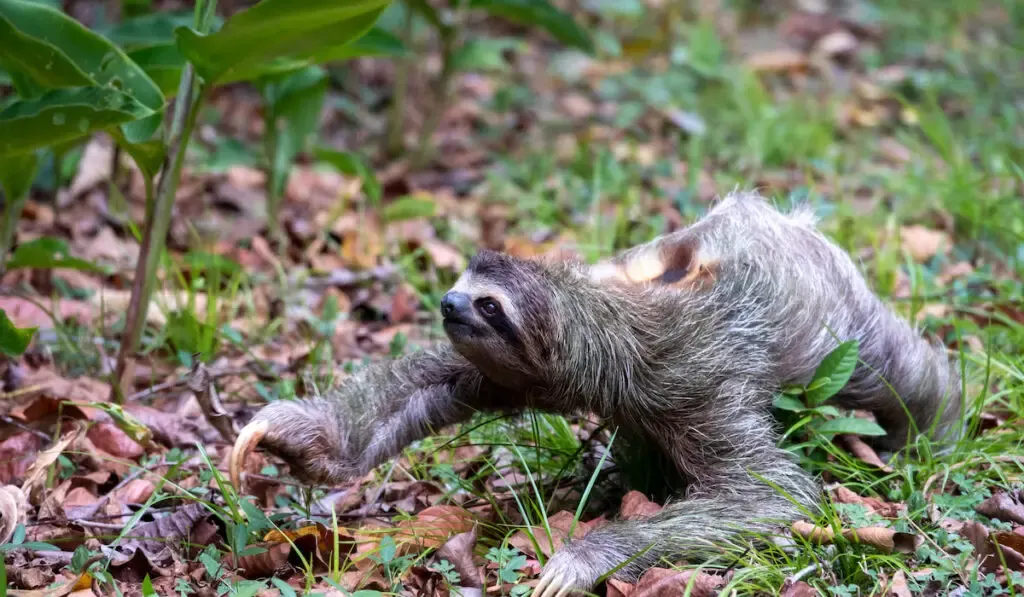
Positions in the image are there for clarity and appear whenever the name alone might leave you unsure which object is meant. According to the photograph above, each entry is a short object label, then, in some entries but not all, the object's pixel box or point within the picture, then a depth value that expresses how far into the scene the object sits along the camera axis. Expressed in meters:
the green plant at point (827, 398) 4.63
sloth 4.21
